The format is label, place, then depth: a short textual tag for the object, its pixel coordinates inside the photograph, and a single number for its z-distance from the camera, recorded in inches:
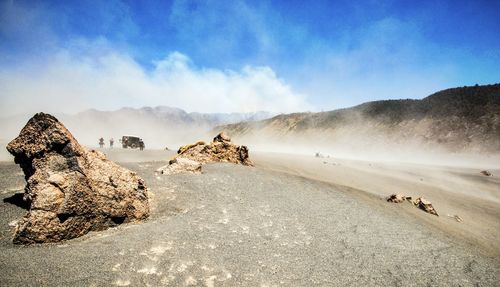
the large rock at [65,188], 237.9
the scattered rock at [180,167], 447.5
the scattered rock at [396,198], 515.1
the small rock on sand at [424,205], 505.7
